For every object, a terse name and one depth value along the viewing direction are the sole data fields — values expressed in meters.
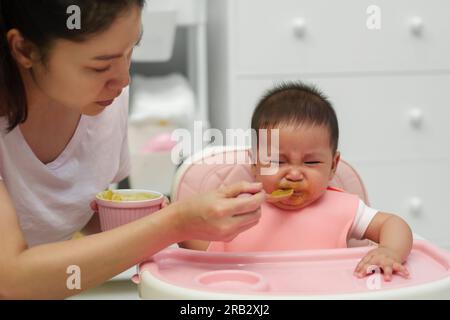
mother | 1.21
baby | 1.40
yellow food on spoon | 1.39
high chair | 1.17
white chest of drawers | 2.22
